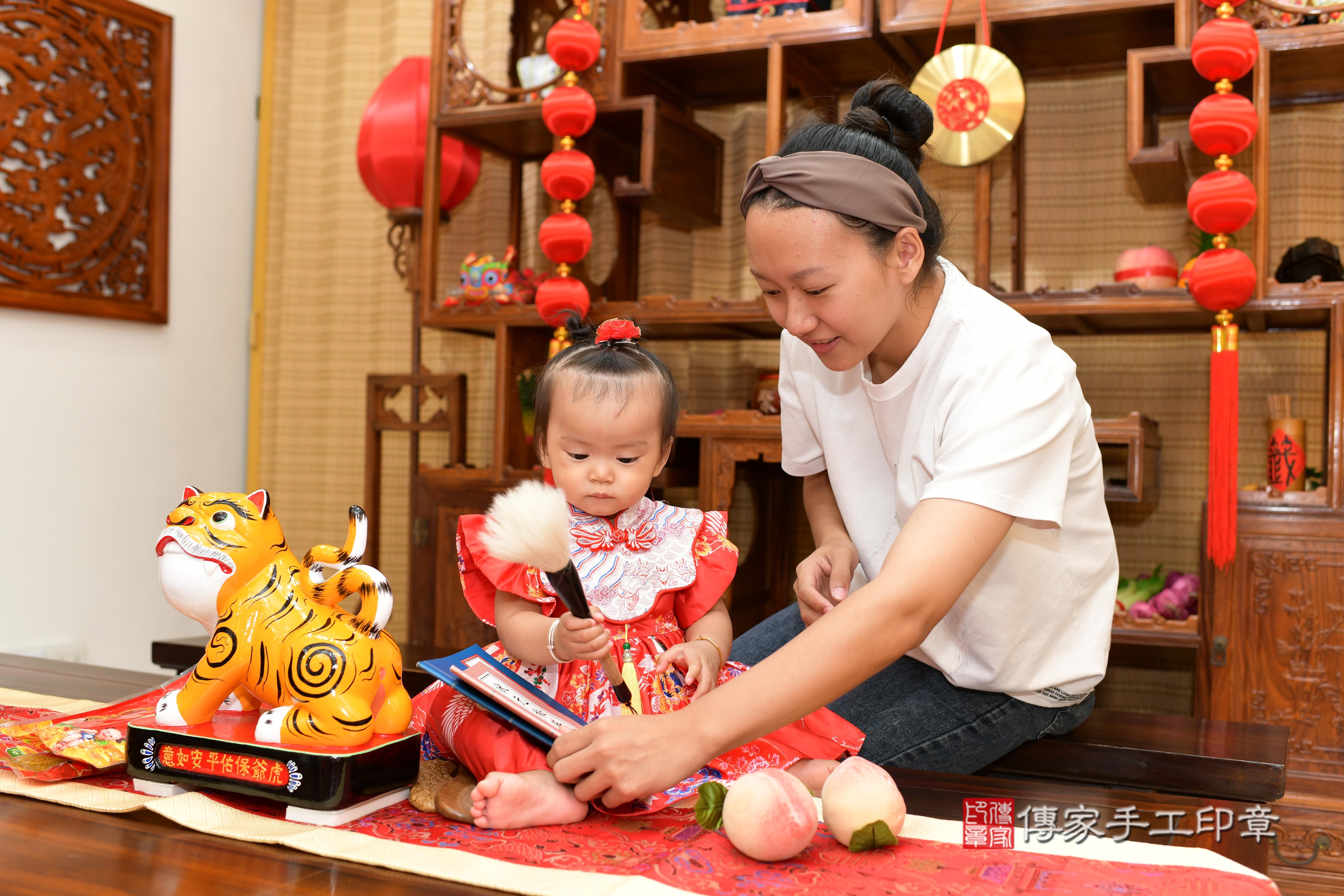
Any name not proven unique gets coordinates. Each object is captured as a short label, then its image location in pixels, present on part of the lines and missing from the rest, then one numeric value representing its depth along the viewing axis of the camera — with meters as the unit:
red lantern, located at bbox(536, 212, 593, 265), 2.62
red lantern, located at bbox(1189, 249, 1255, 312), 2.11
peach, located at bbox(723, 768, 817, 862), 0.84
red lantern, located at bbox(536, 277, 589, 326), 2.60
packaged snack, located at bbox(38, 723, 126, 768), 1.06
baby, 1.11
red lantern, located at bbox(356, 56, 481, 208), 3.09
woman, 0.98
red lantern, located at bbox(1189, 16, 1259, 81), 2.09
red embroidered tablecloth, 0.80
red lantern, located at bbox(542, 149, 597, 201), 2.61
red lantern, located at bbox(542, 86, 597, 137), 2.58
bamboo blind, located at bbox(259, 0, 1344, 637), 2.64
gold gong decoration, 2.31
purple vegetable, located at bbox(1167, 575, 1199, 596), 2.33
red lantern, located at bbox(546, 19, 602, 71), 2.59
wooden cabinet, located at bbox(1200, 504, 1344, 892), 2.12
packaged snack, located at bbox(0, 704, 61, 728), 1.34
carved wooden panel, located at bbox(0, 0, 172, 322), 2.98
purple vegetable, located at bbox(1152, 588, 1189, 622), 2.28
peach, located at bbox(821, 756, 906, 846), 0.88
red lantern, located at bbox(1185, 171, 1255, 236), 2.10
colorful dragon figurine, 2.83
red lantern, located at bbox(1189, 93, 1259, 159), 2.10
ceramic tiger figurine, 0.97
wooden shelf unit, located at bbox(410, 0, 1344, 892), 2.14
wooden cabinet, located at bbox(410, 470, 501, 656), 2.83
